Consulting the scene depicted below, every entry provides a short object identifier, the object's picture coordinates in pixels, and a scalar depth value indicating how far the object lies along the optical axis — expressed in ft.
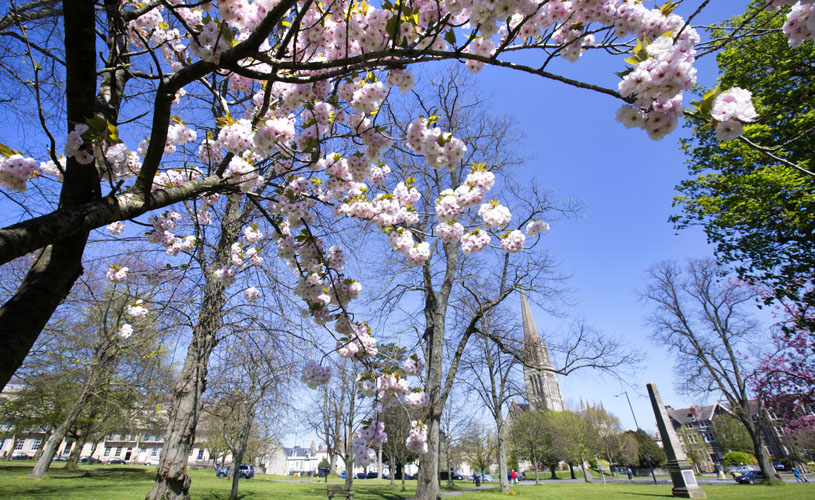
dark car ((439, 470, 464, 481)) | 125.08
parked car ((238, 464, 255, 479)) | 98.14
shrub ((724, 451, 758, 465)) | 126.93
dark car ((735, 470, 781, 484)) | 69.18
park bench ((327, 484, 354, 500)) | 35.68
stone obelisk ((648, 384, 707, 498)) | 40.83
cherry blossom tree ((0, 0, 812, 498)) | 5.82
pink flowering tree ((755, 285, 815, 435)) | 44.68
